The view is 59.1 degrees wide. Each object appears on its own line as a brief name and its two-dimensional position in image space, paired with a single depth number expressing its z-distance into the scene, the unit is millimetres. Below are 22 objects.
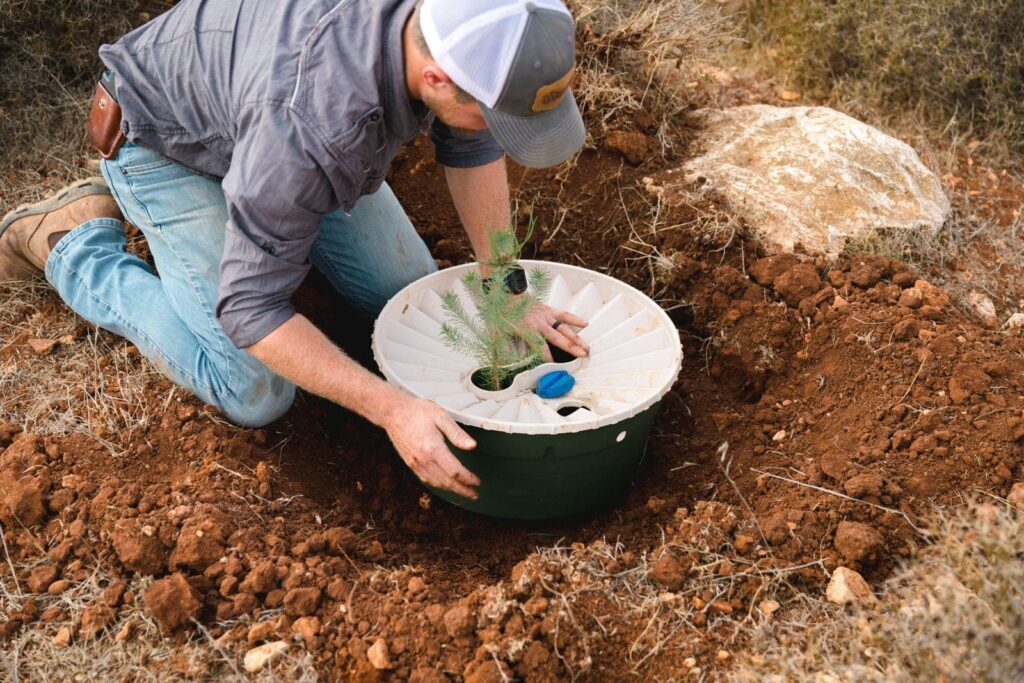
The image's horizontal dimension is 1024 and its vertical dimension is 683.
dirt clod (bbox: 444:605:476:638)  2018
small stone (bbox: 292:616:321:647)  2035
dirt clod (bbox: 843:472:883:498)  2291
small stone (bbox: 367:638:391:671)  1961
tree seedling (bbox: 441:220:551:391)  2410
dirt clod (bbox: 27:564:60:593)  2186
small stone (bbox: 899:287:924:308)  2875
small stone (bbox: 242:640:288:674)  1981
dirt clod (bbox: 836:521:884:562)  2154
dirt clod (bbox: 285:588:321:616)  2090
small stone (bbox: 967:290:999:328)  3047
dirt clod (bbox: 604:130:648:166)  3521
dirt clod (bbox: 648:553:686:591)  2164
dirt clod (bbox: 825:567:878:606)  2068
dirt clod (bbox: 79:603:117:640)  2082
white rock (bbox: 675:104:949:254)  3275
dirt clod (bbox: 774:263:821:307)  3008
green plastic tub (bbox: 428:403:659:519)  2322
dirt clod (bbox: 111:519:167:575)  2158
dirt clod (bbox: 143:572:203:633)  2049
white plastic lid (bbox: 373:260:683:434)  2414
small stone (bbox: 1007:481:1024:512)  2268
